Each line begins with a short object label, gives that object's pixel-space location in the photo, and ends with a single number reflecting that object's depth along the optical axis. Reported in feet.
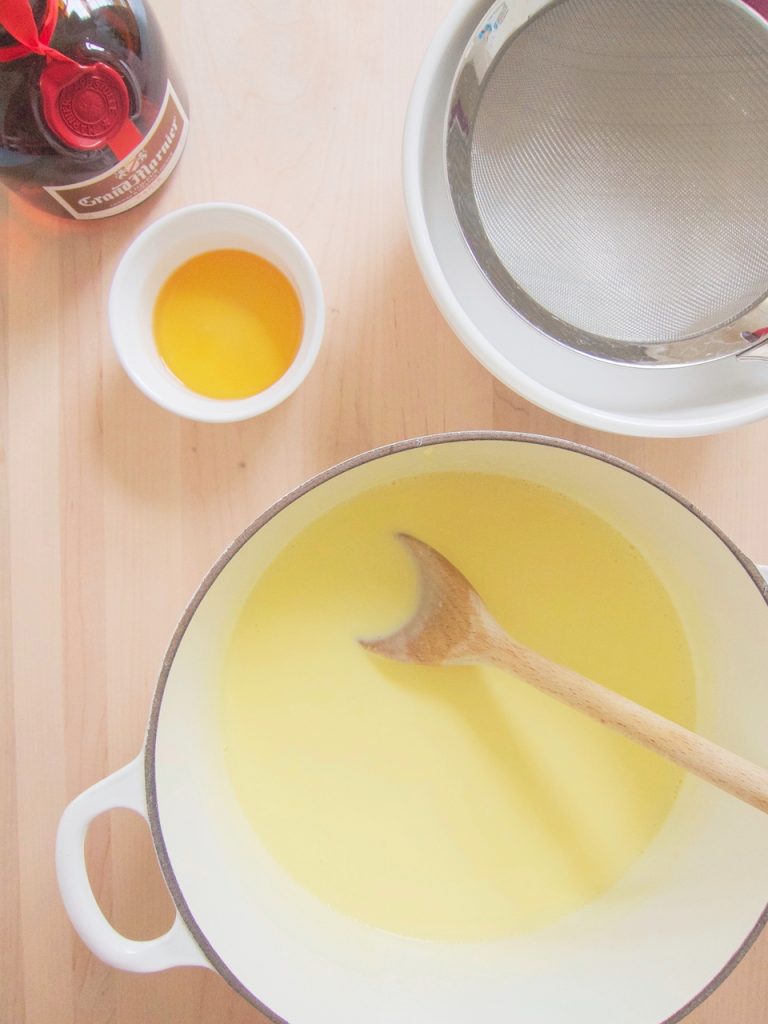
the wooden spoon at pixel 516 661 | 2.10
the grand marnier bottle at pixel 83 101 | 1.80
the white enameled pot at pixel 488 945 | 2.04
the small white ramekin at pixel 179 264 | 2.16
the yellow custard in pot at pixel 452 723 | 2.45
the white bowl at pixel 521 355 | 1.96
